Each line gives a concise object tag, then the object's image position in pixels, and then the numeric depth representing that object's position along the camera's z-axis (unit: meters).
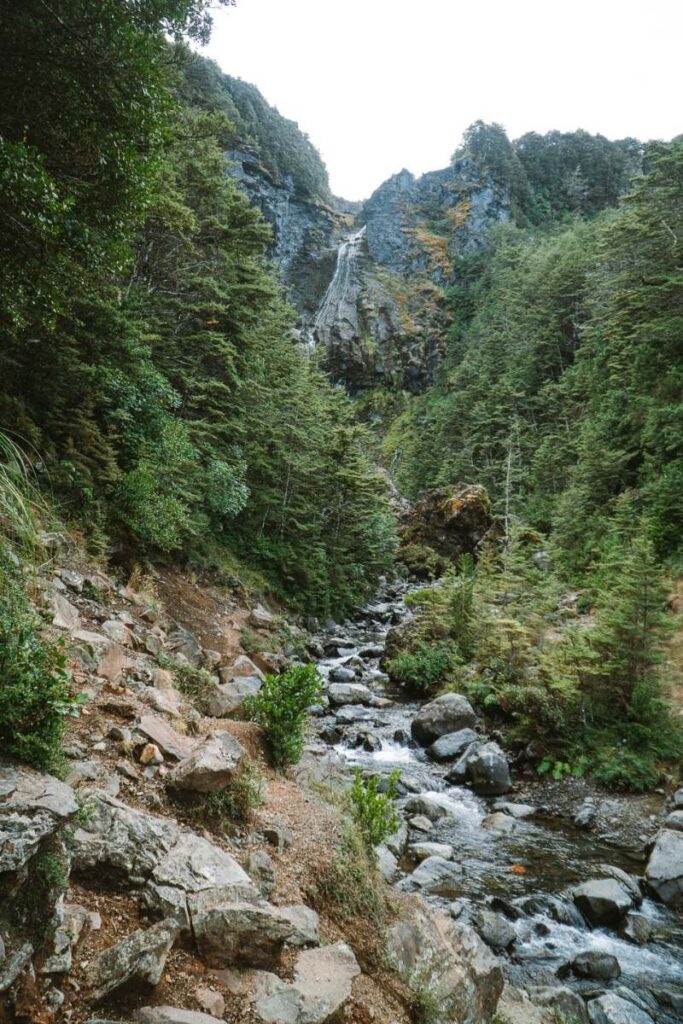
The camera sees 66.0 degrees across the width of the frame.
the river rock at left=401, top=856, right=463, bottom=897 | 7.07
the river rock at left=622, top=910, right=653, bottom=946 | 6.42
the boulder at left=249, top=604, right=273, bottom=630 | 16.44
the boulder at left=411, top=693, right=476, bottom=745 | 12.52
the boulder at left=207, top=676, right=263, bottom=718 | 7.59
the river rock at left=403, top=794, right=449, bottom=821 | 9.28
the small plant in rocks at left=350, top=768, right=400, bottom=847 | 5.49
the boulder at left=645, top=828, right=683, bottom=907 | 7.18
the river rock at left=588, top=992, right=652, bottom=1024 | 5.08
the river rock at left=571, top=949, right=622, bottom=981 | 5.82
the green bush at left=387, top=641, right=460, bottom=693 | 16.02
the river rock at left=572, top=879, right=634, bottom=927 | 6.72
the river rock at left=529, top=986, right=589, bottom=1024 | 5.03
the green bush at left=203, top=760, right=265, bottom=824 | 4.71
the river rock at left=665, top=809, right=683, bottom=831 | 8.43
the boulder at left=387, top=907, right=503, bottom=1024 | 4.16
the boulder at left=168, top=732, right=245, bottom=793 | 4.61
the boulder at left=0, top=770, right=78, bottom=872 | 2.55
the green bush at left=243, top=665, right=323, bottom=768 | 6.53
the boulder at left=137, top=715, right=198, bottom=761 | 5.05
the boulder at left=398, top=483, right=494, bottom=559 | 36.25
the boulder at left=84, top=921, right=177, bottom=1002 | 2.62
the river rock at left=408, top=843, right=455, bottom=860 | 7.91
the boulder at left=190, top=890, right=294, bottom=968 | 3.26
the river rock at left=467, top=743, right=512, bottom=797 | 10.41
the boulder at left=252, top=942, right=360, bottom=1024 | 3.07
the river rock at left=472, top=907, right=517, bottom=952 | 6.13
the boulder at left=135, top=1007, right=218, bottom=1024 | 2.58
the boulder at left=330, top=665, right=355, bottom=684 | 16.66
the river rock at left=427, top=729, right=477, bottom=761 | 11.69
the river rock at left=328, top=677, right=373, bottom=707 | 14.90
